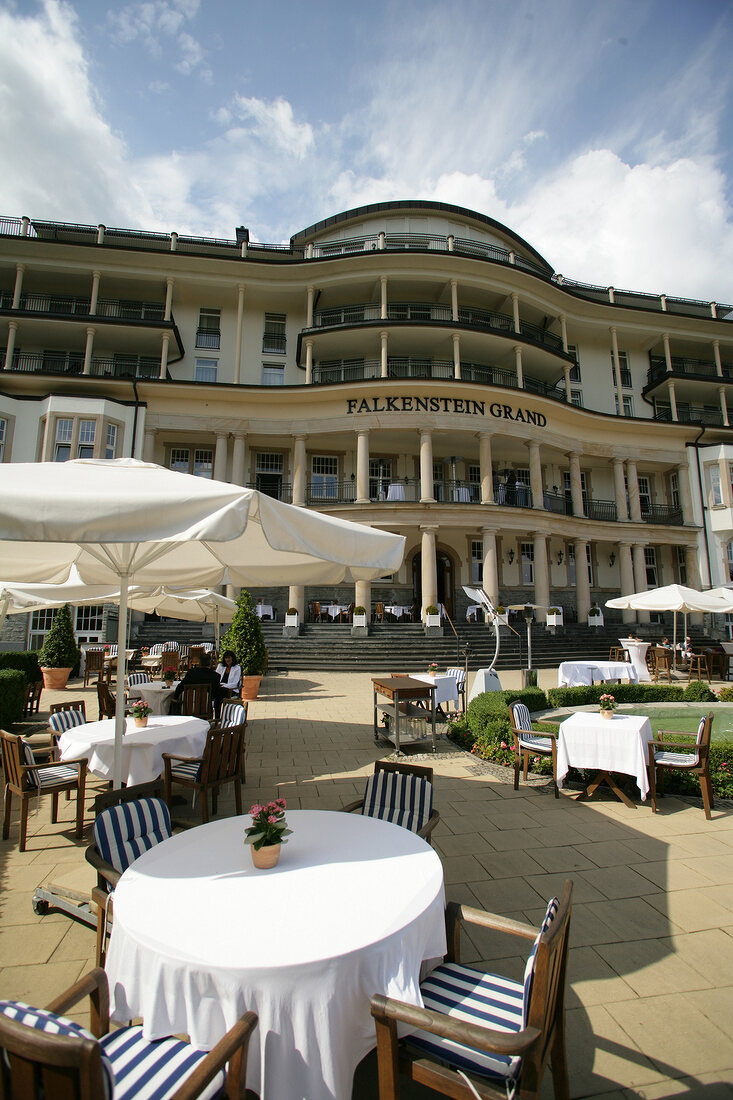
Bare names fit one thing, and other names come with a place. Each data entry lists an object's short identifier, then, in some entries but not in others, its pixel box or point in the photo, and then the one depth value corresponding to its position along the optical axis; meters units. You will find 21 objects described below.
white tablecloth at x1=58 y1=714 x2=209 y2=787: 5.52
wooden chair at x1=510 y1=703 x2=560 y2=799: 6.86
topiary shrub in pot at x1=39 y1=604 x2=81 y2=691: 14.95
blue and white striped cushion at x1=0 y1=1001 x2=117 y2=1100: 1.62
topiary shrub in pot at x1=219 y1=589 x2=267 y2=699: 13.77
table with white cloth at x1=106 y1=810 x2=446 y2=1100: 1.95
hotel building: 23.20
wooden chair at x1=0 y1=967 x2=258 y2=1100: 1.49
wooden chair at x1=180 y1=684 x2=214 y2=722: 8.18
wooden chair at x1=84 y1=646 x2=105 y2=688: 16.23
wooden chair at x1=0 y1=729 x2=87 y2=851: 5.18
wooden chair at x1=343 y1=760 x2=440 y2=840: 3.82
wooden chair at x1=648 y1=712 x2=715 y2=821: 5.98
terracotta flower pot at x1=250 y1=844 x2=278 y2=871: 2.71
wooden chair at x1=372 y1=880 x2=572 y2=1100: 1.89
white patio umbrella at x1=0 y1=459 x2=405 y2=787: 2.85
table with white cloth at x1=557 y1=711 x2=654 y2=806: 6.15
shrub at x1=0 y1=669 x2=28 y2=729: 9.16
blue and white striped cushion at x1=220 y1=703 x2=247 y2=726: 6.78
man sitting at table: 8.40
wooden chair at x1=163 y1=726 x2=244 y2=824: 5.41
